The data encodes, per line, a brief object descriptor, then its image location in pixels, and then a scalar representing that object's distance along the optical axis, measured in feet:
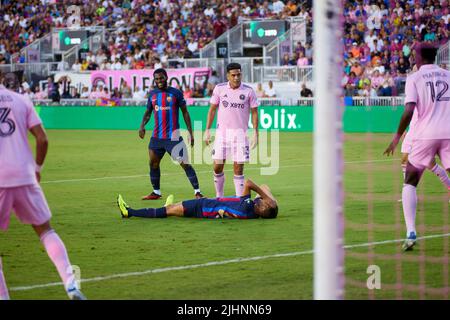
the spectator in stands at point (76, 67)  123.75
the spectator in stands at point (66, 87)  117.60
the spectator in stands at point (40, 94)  119.55
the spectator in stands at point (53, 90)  117.29
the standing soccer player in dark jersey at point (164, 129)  46.39
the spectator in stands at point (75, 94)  117.19
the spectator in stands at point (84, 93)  115.03
